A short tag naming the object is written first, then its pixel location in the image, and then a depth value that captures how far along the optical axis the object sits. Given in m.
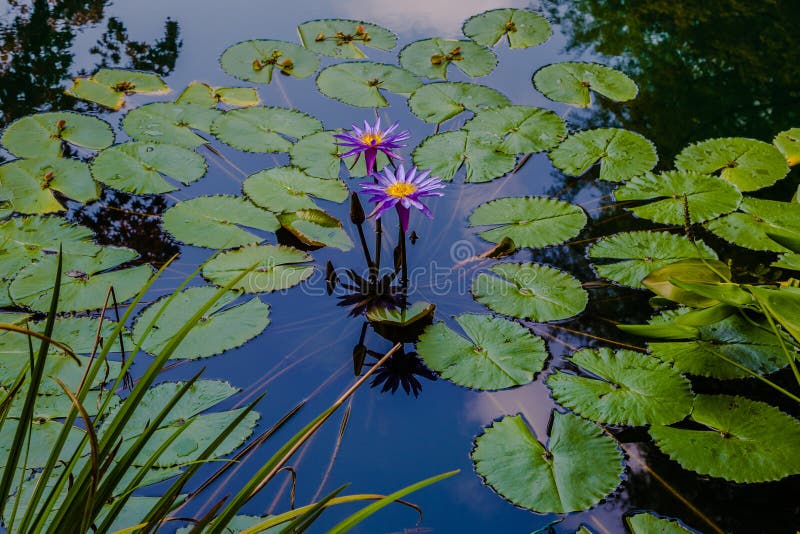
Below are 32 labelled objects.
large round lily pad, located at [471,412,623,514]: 1.82
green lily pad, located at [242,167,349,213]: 2.88
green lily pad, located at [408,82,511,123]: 3.47
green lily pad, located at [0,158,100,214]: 2.89
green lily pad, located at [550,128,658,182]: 3.11
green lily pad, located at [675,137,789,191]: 3.02
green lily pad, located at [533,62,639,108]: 3.69
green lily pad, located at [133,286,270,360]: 2.28
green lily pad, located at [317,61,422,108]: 3.61
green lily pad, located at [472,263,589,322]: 2.41
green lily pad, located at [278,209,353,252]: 2.73
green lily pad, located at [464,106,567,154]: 3.24
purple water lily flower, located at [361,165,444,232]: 2.28
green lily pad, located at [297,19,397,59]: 4.07
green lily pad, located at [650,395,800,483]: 1.88
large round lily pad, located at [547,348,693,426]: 2.03
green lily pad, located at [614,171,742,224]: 2.81
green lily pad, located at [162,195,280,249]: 2.71
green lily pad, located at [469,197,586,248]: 2.72
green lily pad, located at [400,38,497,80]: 3.87
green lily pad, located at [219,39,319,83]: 3.87
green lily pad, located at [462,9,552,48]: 4.20
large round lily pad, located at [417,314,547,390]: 2.16
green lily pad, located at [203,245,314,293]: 2.53
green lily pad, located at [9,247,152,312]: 2.43
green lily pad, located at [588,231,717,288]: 2.58
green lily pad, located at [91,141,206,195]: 2.98
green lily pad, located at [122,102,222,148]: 3.28
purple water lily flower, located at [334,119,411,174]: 2.48
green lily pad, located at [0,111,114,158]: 3.18
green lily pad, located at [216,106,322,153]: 3.22
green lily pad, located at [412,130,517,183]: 3.08
